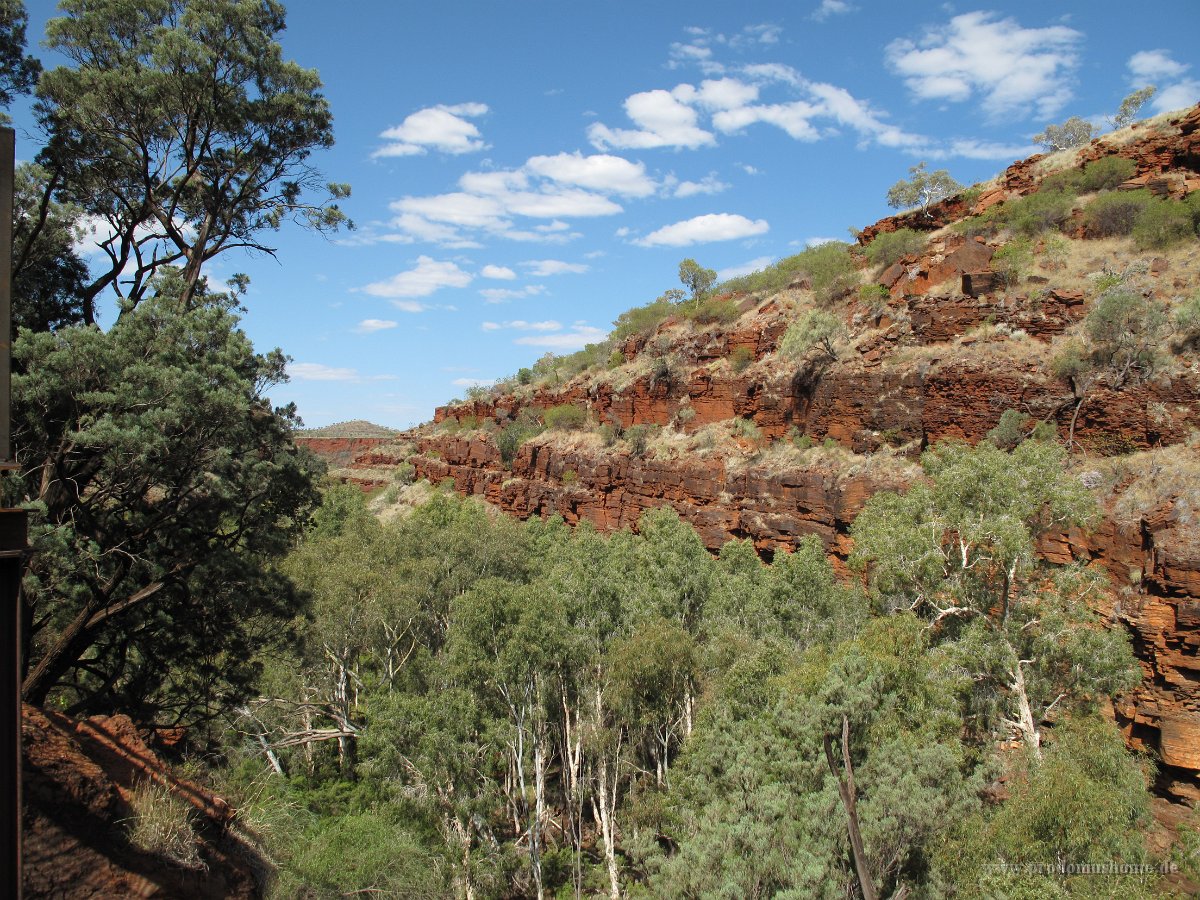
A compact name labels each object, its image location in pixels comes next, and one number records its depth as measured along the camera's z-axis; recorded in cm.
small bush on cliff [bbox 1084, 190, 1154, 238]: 2720
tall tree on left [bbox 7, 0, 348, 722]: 907
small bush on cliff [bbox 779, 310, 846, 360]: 3131
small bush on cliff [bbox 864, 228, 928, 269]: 3575
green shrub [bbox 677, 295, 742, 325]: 4453
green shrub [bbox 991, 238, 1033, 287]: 2761
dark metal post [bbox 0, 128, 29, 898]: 338
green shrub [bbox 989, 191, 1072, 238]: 3000
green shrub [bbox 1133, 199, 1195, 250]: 2489
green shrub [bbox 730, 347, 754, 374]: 3719
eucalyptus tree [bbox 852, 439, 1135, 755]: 1428
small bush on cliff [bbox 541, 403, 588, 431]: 4862
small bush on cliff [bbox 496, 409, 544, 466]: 5153
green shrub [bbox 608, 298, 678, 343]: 5272
